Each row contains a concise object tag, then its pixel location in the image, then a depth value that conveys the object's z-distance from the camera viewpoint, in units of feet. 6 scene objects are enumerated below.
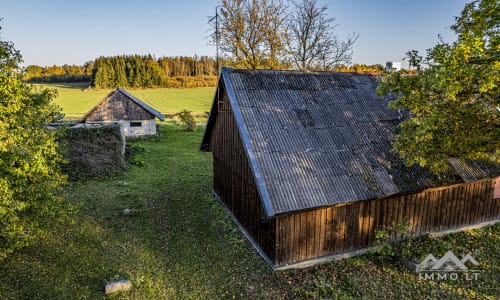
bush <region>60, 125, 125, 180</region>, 57.93
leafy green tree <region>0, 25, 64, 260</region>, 24.73
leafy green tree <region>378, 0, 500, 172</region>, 23.09
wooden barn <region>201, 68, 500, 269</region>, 27.43
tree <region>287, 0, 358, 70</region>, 76.38
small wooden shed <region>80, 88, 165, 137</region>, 93.97
